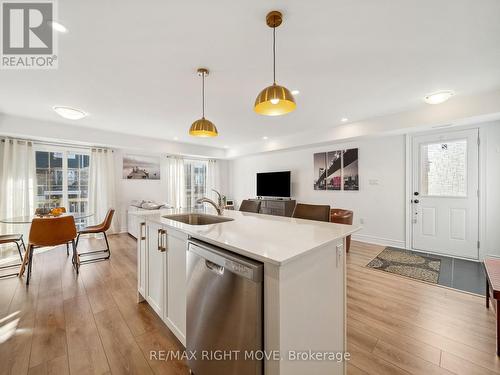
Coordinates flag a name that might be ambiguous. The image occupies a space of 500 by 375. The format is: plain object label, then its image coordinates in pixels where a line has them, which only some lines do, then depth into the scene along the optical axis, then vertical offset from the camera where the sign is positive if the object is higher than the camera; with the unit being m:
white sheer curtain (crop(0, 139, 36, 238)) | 3.92 +0.15
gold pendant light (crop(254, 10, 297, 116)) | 1.48 +0.66
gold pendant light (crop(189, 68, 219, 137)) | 2.21 +0.65
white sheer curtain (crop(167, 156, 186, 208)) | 6.35 +0.17
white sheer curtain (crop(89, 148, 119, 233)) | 5.02 +0.11
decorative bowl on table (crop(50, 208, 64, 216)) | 3.24 -0.40
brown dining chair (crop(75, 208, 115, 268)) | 3.34 -0.71
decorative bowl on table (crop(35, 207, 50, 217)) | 3.18 -0.40
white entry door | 3.36 -0.11
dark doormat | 2.79 -1.21
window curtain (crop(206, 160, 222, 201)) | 7.39 +0.37
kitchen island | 0.91 -0.54
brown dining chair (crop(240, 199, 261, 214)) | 2.83 -0.27
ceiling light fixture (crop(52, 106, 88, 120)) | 2.92 +1.12
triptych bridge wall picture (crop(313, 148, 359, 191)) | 4.62 +0.41
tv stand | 5.54 -0.54
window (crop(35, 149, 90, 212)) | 4.46 +0.20
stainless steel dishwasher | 0.94 -0.67
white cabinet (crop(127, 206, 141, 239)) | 4.67 -0.91
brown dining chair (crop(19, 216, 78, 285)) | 2.65 -0.62
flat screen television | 5.73 +0.09
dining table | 2.82 -0.48
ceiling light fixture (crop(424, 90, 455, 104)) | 2.73 +1.24
